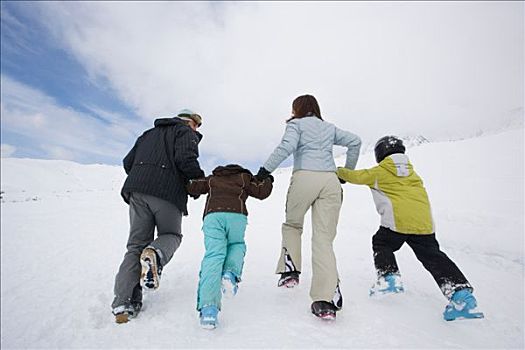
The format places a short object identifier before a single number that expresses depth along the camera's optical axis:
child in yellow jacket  2.49
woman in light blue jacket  2.93
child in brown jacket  2.37
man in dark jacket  2.59
